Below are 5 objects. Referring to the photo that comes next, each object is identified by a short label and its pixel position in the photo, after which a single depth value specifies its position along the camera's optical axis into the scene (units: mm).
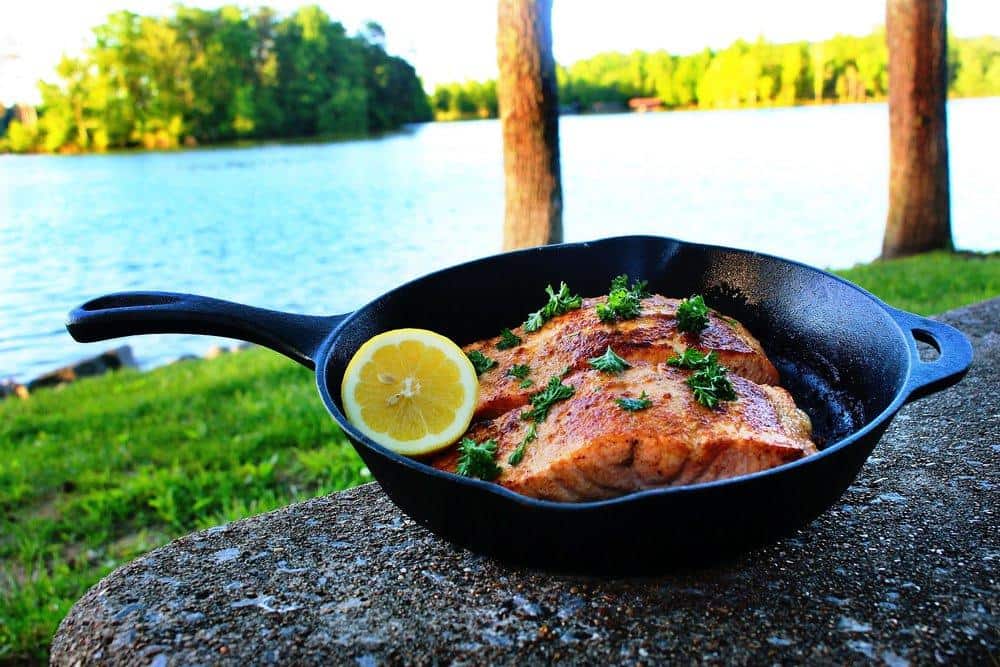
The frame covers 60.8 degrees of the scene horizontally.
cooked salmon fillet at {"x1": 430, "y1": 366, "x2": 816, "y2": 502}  336
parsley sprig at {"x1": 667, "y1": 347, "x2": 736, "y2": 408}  365
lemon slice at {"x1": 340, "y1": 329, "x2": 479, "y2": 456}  380
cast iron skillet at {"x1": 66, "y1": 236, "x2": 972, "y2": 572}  282
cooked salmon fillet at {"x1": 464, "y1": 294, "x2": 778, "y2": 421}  416
